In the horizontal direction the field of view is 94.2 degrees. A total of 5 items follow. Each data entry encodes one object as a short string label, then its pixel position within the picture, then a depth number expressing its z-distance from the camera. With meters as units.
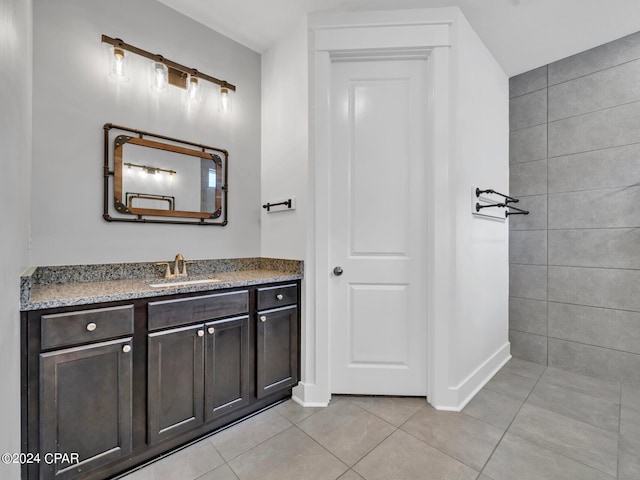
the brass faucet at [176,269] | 1.94
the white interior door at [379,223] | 2.06
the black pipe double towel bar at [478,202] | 2.16
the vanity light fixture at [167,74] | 1.79
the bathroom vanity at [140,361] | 1.19
